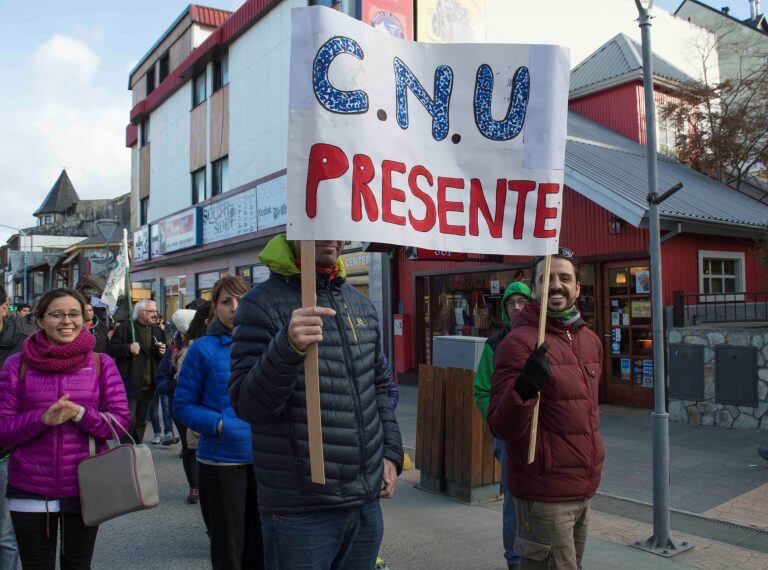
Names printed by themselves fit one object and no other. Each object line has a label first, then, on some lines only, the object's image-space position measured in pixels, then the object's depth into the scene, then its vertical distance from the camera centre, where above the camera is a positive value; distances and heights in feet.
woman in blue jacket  11.72 -2.57
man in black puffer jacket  7.22 -1.21
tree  48.67 +14.28
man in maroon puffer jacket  8.84 -1.90
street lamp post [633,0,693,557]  15.19 -1.01
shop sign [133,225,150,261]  91.09 +10.85
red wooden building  35.65 +3.64
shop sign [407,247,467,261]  38.85 +3.64
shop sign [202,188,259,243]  62.08 +10.37
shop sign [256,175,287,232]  57.15 +10.36
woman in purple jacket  10.25 -1.78
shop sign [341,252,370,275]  53.62 +4.51
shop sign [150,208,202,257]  73.84 +10.52
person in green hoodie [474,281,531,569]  12.80 -1.75
